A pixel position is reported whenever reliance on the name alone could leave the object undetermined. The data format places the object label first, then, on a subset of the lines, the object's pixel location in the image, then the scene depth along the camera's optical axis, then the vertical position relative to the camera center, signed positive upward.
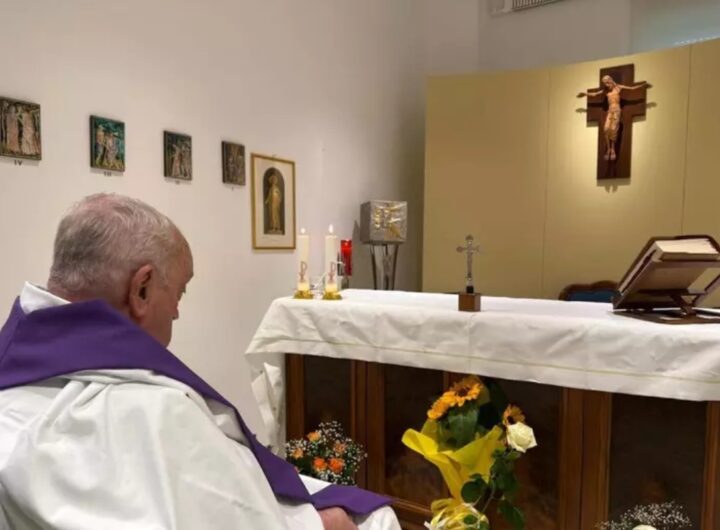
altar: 1.72 -0.54
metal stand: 4.68 -0.25
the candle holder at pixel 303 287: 2.54 -0.24
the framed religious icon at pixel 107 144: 2.48 +0.38
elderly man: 0.87 -0.30
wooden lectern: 1.75 -0.14
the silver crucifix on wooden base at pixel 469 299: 2.09 -0.23
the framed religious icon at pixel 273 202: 3.45 +0.19
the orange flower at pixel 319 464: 2.03 -0.82
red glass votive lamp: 3.58 -0.12
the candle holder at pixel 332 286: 2.50 -0.23
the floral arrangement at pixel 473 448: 1.71 -0.68
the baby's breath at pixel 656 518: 1.62 -0.81
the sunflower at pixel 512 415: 1.78 -0.56
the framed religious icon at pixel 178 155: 2.83 +0.39
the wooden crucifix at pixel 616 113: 3.91 +0.87
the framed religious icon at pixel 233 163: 3.20 +0.39
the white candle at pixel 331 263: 2.56 -0.14
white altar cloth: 1.69 -0.36
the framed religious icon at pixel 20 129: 2.15 +0.38
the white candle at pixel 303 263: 2.57 -0.14
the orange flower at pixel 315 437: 2.12 -0.76
